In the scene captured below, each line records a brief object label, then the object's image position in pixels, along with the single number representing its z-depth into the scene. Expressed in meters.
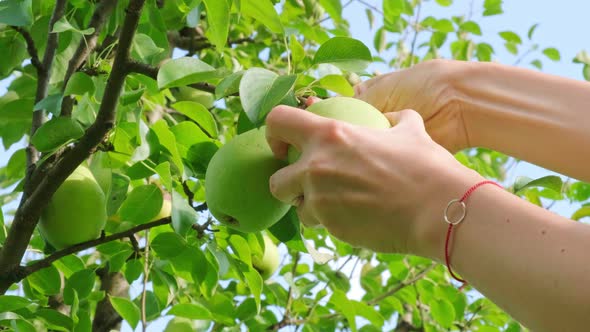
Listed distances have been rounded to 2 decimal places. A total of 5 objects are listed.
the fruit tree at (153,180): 1.04
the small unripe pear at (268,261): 1.94
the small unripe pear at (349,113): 0.96
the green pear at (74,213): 1.34
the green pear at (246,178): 1.01
